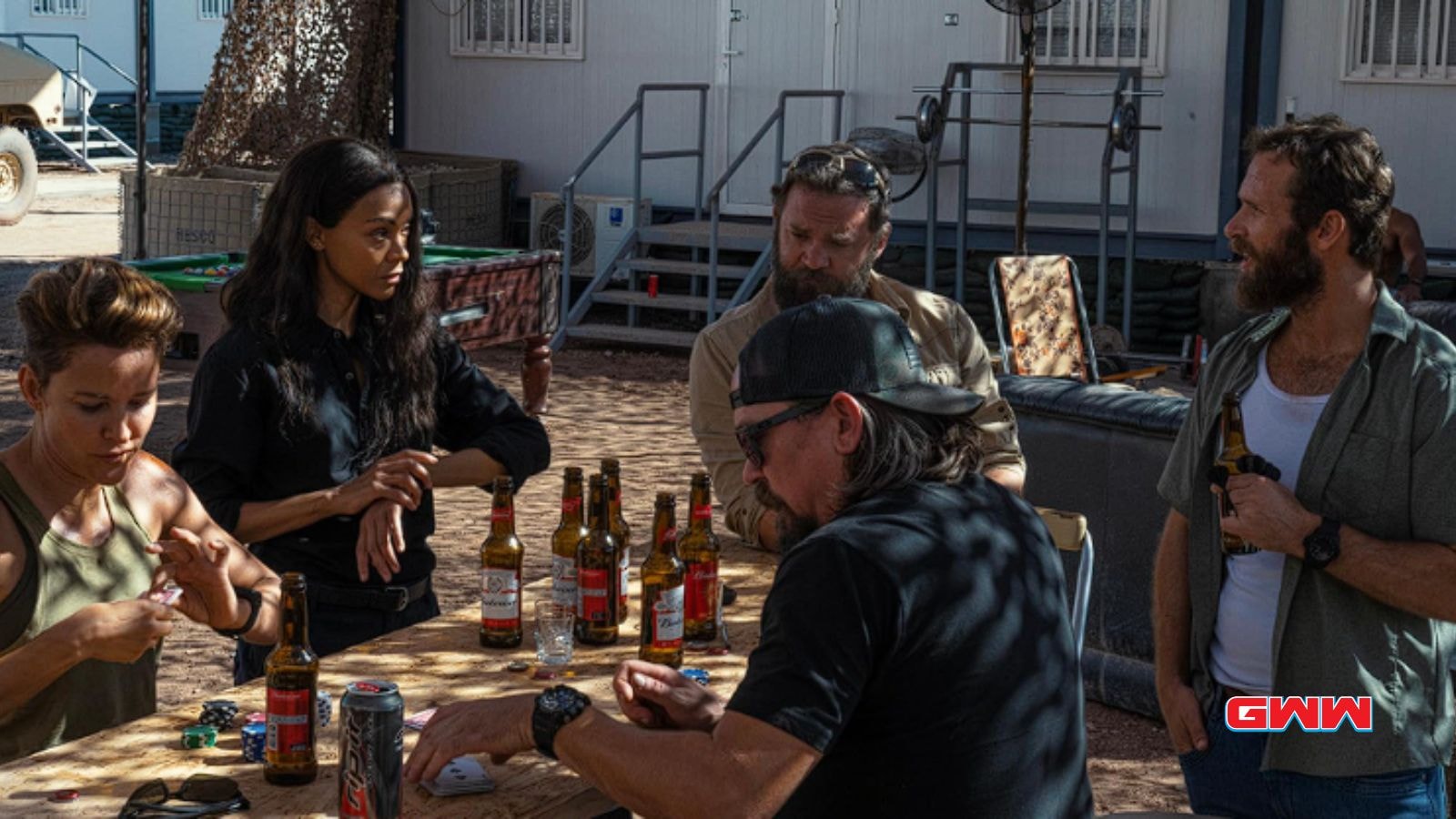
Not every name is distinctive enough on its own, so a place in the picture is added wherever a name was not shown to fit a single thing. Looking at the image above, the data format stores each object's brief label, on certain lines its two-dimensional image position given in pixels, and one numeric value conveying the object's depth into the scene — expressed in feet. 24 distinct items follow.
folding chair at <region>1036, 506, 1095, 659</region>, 14.64
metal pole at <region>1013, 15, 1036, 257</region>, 40.29
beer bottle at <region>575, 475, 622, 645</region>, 13.44
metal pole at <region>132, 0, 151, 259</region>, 43.57
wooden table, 10.18
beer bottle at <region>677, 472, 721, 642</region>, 13.41
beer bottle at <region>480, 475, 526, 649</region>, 13.29
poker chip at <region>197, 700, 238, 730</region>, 11.23
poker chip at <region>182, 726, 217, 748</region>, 10.88
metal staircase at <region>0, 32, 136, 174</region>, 96.58
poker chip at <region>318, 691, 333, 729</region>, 11.59
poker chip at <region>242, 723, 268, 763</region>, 10.79
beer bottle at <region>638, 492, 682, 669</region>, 12.83
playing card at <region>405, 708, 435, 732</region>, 11.50
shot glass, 12.98
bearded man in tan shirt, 15.43
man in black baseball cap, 8.72
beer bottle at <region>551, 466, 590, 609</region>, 13.83
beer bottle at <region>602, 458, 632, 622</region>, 13.92
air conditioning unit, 53.72
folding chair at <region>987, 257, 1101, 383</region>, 36.83
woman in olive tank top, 11.73
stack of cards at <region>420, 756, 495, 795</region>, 10.32
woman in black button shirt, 13.89
